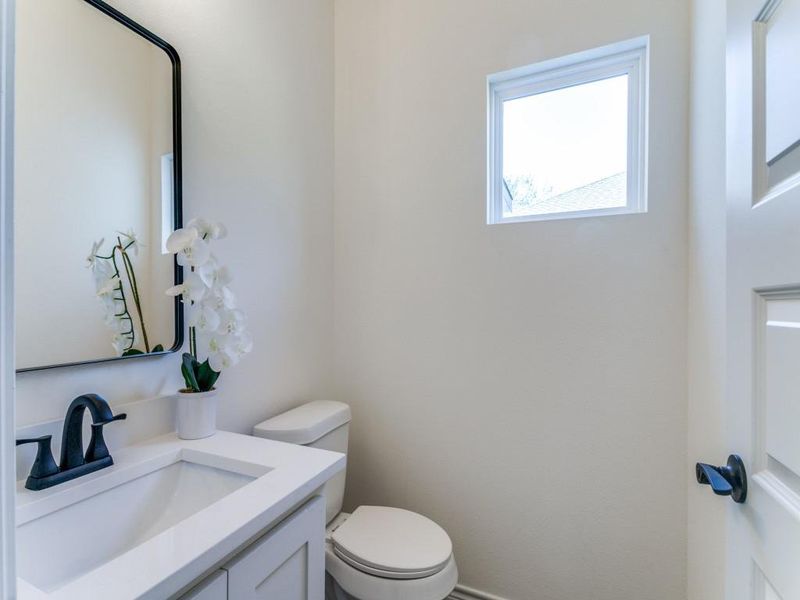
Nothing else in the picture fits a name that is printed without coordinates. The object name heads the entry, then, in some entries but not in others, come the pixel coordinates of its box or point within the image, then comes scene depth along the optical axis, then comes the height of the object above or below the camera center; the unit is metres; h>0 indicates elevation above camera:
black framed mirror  0.78 +0.26
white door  0.48 +0.01
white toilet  1.09 -0.78
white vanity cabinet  0.63 -0.51
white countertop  0.51 -0.38
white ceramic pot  0.99 -0.31
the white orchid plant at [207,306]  0.95 -0.02
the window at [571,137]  1.33 +0.63
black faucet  0.73 -0.32
